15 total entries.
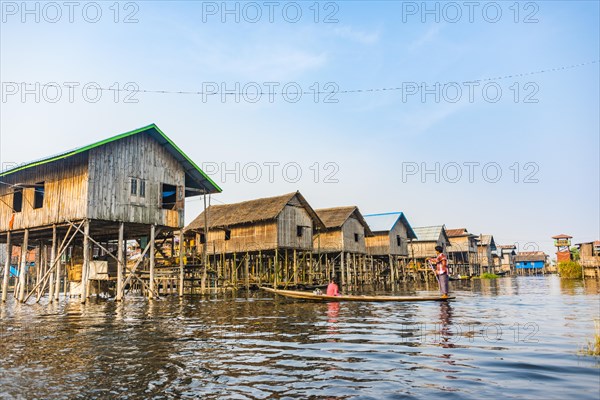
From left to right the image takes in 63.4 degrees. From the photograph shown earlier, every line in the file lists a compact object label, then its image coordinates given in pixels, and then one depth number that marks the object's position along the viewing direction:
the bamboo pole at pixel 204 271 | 24.70
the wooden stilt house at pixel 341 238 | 38.71
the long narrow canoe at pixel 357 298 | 16.83
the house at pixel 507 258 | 83.44
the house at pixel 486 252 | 71.43
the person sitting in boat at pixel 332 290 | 18.04
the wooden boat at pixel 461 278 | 53.16
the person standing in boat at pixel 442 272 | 17.50
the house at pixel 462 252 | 61.59
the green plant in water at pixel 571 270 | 45.69
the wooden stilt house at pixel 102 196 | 19.73
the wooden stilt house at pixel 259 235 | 32.50
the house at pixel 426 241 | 54.47
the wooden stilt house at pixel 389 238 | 45.00
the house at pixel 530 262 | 81.50
